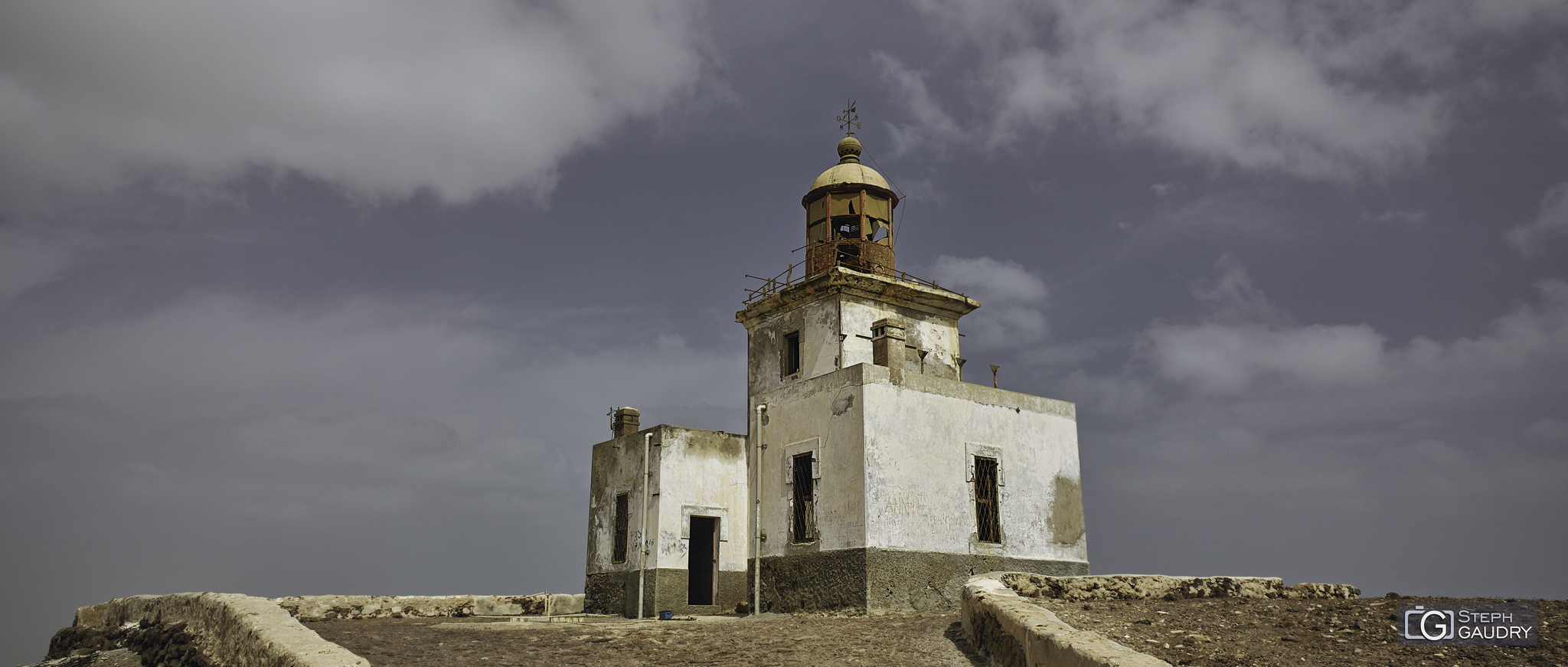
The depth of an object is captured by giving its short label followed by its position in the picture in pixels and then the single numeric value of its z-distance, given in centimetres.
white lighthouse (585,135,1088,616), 1564
